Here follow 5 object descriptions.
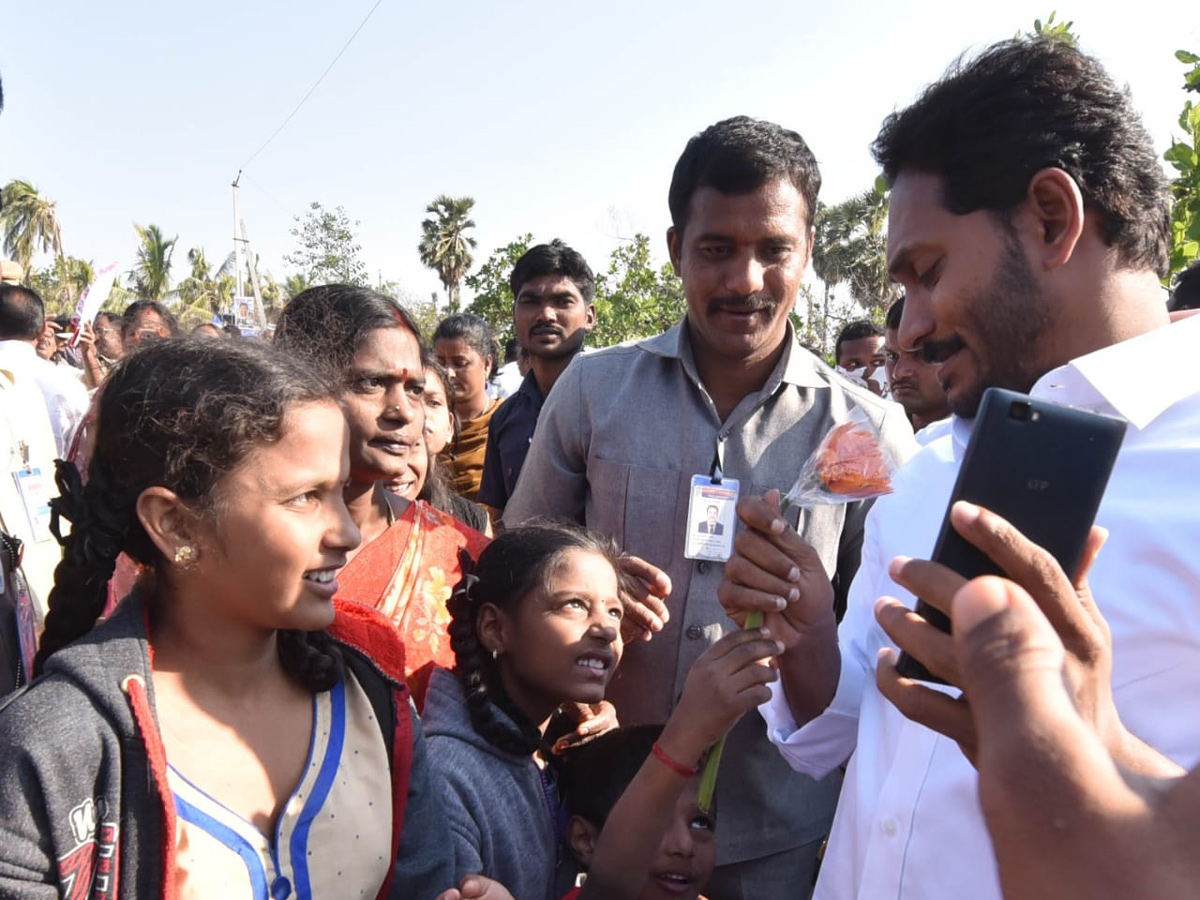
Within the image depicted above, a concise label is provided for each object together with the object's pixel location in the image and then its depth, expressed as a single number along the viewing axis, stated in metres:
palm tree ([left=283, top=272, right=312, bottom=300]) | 27.61
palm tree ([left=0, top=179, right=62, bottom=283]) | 37.75
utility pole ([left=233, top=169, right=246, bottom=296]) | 23.11
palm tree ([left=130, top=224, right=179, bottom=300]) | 38.62
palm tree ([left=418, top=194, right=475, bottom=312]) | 43.12
